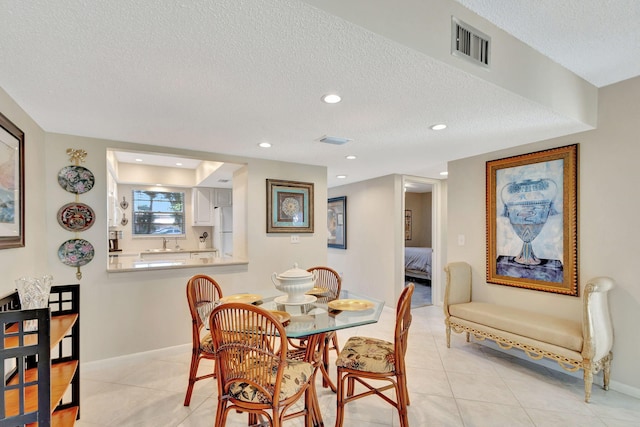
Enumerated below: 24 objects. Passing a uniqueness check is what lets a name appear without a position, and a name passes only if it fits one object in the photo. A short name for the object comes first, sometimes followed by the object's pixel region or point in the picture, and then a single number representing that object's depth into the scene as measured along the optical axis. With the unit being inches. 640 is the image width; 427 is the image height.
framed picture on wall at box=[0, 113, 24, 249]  72.7
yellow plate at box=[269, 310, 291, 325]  75.6
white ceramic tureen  88.0
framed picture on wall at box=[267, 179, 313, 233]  152.6
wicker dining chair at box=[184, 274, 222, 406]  90.2
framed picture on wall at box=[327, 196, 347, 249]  236.4
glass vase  65.2
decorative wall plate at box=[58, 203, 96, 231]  109.1
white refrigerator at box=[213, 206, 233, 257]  226.4
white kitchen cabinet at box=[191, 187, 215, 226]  245.0
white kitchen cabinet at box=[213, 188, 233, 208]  249.8
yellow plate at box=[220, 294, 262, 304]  93.8
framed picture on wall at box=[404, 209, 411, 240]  343.3
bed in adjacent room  250.4
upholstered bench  92.7
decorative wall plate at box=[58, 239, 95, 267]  109.4
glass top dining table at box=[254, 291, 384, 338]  73.4
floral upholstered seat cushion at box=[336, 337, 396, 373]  77.7
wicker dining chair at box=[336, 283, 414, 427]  76.4
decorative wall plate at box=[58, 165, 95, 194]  109.5
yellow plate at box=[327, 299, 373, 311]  88.2
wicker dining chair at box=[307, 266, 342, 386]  109.8
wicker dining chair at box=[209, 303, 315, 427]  62.3
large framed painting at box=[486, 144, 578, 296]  111.3
